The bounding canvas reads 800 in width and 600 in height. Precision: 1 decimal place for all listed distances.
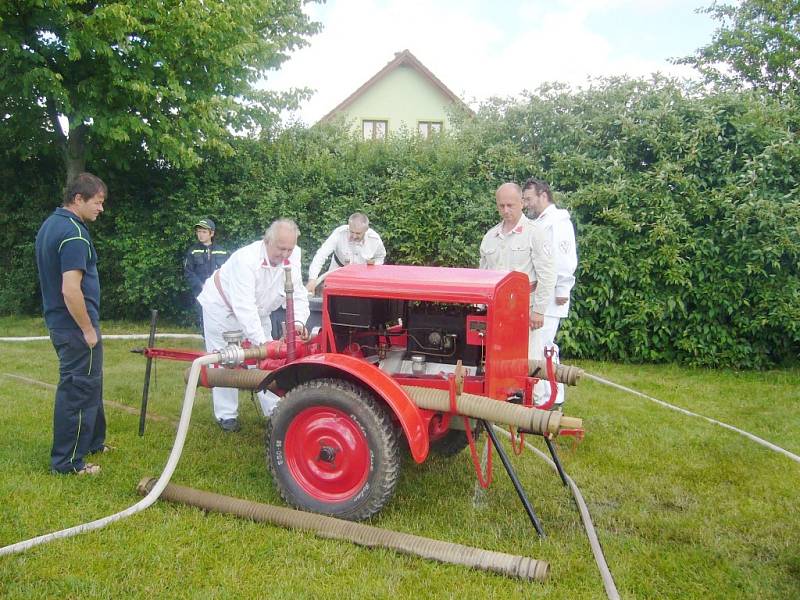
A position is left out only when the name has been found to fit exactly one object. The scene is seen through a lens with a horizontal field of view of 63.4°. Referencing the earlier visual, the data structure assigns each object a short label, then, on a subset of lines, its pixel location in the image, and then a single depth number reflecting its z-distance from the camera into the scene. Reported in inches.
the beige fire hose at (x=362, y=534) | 111.7
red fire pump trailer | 125.3
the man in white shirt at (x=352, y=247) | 243.8
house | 1033.5
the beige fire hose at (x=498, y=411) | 116.6
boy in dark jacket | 299.1
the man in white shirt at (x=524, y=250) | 183.6
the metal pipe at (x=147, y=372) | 170.7
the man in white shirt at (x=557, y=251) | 201.0
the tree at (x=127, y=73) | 305.0
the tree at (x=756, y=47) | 681.0
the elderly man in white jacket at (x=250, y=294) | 165.5
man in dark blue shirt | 143.9
